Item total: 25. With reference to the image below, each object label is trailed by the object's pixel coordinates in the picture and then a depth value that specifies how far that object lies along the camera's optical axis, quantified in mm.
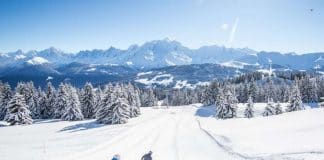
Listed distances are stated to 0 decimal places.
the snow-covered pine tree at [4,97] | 79500
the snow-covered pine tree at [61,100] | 76188
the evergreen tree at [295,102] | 71438
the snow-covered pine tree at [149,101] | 145750
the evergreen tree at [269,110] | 69812
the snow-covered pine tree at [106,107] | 58531
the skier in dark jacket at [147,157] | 20438
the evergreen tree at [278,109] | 71488
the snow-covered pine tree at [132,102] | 76756
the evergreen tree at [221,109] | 70938
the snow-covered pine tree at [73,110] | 69562
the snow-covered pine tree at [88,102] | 76312
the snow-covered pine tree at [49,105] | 81812
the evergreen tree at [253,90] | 122125
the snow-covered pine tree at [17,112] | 65625
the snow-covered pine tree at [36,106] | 81750
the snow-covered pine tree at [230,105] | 70438
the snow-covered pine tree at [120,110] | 56781
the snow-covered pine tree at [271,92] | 127562
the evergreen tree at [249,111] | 72812
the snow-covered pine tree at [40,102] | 81812
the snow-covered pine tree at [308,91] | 110438
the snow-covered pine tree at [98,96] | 76062
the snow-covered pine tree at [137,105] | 78819
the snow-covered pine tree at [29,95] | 81750
